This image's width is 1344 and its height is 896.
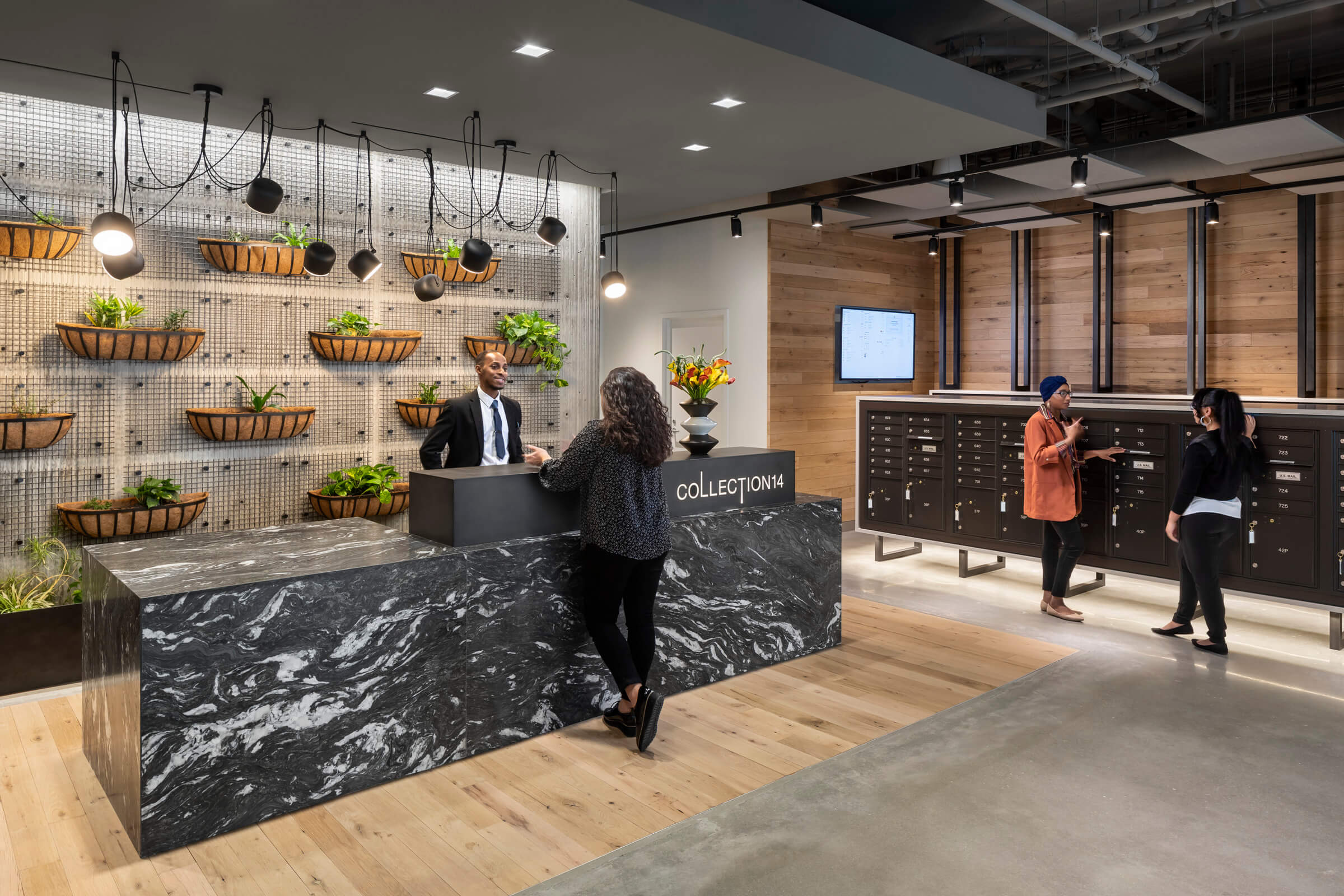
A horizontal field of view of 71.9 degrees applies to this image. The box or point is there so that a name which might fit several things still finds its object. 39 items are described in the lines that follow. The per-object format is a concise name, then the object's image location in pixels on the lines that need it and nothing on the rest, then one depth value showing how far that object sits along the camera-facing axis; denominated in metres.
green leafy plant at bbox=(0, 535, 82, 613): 4.46
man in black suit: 4.90
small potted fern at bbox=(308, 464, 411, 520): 5.33
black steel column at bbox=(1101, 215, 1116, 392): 7.90
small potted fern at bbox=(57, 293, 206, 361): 4.50
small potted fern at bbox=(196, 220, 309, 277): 4.95
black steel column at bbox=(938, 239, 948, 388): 9.18
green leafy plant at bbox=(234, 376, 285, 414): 5.05
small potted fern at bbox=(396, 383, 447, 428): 5.74
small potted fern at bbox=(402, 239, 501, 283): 5.68
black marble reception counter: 2.85
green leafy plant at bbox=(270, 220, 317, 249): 5.19
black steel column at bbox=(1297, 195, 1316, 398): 6.72
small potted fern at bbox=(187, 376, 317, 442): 4.92
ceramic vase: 4.46
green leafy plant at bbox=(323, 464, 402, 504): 5.38
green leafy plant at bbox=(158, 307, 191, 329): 4.87
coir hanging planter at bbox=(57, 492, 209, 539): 4.54
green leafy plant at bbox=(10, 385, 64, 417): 4.53
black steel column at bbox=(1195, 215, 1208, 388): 7.31
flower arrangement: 4.45
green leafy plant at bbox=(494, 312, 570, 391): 6.12
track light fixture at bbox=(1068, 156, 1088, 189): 5.32
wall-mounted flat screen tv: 8.51
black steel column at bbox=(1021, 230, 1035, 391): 8.48
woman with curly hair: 3.53
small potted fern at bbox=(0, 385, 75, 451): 4.28
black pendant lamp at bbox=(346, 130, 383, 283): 5.15
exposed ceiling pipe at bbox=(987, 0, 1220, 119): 4.05
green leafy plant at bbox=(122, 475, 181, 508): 4.69
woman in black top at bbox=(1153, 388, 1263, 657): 4.71
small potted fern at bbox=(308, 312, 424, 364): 5.37
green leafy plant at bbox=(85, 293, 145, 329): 4.63
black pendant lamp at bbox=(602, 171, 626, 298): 6.17
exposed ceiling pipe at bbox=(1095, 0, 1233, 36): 3.94
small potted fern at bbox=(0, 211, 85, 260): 4.26
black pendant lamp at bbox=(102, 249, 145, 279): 4.18
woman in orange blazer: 5.51
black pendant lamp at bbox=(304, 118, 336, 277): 4.88
